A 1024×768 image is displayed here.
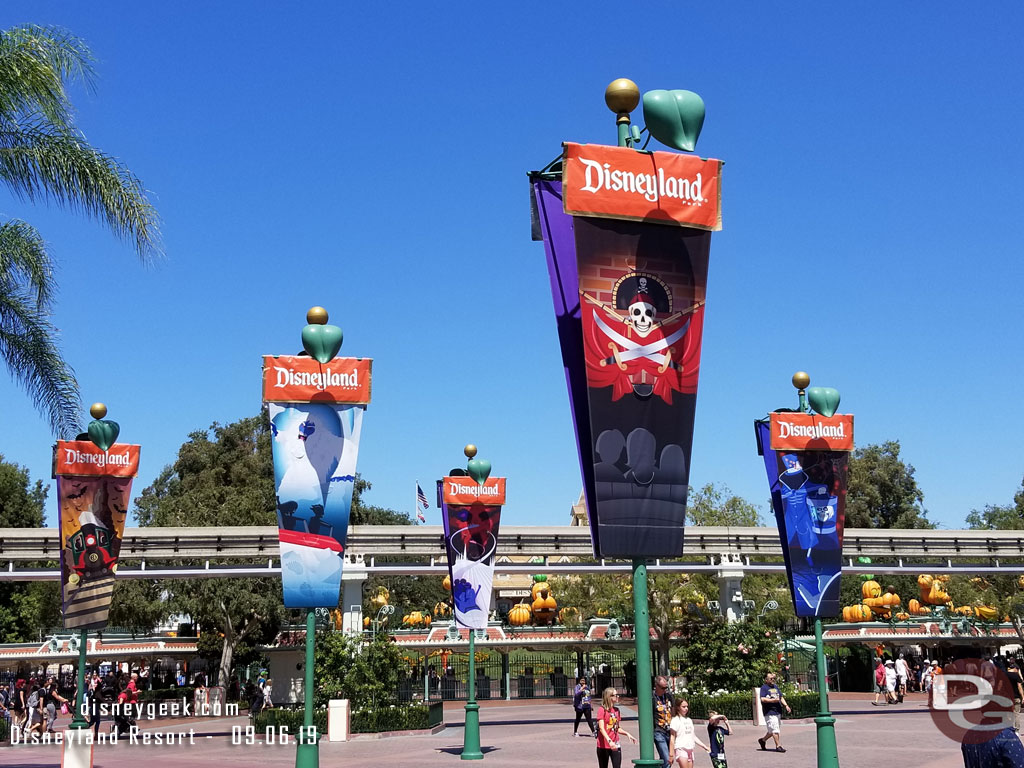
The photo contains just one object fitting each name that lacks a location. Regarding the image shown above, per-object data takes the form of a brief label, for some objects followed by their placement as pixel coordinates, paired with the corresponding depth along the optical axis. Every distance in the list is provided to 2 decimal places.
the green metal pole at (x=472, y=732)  21.03
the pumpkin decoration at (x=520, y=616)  47.00
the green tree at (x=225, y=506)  39.66
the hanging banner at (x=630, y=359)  9.60
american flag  45.06
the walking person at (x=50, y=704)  29.22
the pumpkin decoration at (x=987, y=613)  39.28
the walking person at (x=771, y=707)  21.52
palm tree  13.55
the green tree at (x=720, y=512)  42.62
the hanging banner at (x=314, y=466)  13.85
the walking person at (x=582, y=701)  25.70
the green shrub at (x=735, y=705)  27.89
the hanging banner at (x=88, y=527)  17.30
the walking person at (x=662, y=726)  14.35
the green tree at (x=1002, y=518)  55.98
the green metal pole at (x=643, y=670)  9.17
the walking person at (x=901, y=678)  37.09
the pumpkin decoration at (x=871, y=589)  49.97
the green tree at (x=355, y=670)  26.95
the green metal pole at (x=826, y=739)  15.51
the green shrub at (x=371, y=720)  26.64
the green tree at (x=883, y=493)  69.31
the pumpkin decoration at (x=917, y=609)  49.18
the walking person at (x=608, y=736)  13.86
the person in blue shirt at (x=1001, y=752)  8.05
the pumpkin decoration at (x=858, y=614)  45.72
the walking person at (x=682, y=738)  13.36
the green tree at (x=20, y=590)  49.31
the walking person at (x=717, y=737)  15.58
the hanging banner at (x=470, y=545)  21.19
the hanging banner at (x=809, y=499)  16.67
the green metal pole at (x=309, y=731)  12.99
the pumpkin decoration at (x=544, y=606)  46.84
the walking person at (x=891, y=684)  35.81
